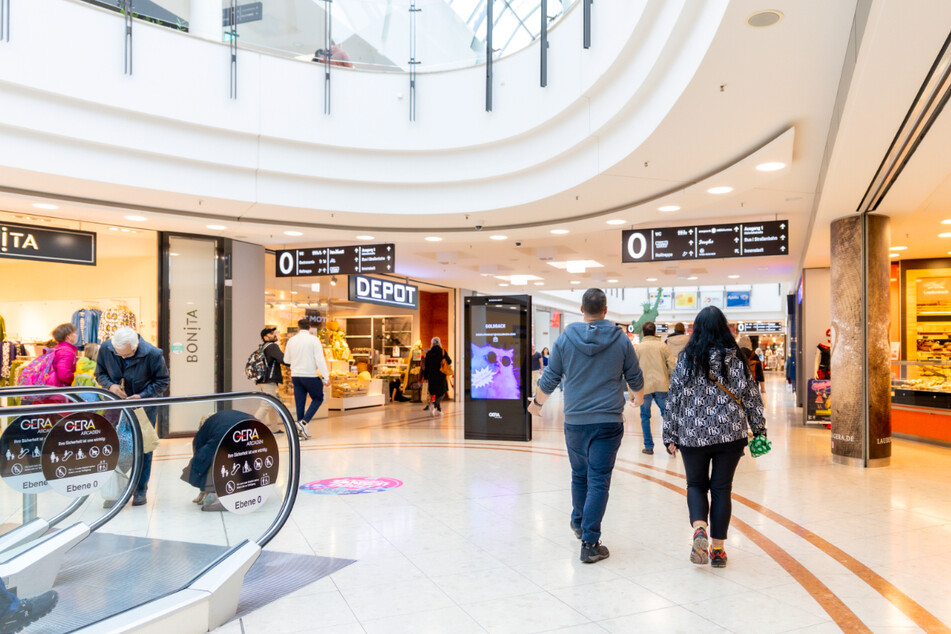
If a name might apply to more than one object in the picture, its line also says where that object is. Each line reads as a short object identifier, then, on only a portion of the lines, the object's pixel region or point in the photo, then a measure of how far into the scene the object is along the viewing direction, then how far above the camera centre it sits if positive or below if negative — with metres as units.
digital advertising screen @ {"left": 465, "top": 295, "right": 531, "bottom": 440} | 9.53 -0.57
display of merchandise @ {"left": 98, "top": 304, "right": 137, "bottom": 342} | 11.33 +0.12
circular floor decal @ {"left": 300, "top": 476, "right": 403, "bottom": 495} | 6.28 -1.50
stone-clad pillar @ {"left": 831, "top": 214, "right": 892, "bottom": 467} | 7.62 -0.24
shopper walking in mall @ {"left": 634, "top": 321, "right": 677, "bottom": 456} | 8.34 -0.46
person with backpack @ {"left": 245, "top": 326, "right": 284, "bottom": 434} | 10.05 -0.54
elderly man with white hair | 5.70 -0.35
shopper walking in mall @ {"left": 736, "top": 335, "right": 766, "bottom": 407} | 10.73 -0.57
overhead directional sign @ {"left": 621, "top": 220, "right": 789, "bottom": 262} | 8.34 +1.07
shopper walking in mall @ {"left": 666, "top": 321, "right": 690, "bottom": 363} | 8.59 -0.17
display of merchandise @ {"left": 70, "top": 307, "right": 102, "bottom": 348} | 11.30 +0.04
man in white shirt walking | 9.92 -0.54
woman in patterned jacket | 3.98 -0.54
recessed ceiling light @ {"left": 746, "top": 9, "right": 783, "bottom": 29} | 3.65 +1.66
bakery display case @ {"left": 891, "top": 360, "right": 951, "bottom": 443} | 9.48 -1.05
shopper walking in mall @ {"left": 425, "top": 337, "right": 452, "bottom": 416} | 13.98 -0.98
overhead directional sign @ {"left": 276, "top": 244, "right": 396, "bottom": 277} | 10.29 +1.02
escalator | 3.00 -1.08
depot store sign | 12.48 +0.67
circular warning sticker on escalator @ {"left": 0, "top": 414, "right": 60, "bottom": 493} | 3.36 -0.63
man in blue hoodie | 4.19 -0.42
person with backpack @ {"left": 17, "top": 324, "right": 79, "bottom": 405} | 6.59 -0.35
